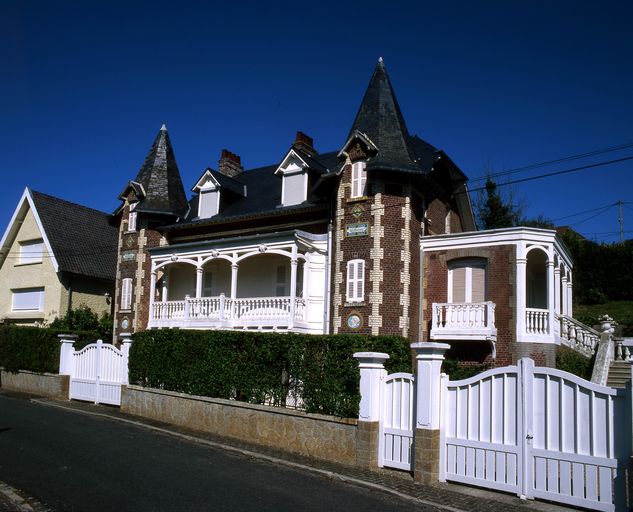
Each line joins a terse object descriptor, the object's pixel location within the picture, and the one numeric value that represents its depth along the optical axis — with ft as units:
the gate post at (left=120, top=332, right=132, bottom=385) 54.65
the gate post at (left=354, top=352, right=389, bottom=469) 33.53
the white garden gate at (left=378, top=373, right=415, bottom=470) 32.37
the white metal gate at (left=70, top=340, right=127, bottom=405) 56.29
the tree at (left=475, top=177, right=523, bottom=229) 134.72
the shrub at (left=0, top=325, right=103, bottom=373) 65.72
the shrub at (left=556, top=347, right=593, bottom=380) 57.88
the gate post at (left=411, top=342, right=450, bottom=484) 30.55
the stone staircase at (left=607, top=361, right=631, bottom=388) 49.21
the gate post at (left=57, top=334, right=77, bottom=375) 62.85
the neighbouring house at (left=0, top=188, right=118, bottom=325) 99.86
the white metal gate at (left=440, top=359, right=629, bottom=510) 25.62
